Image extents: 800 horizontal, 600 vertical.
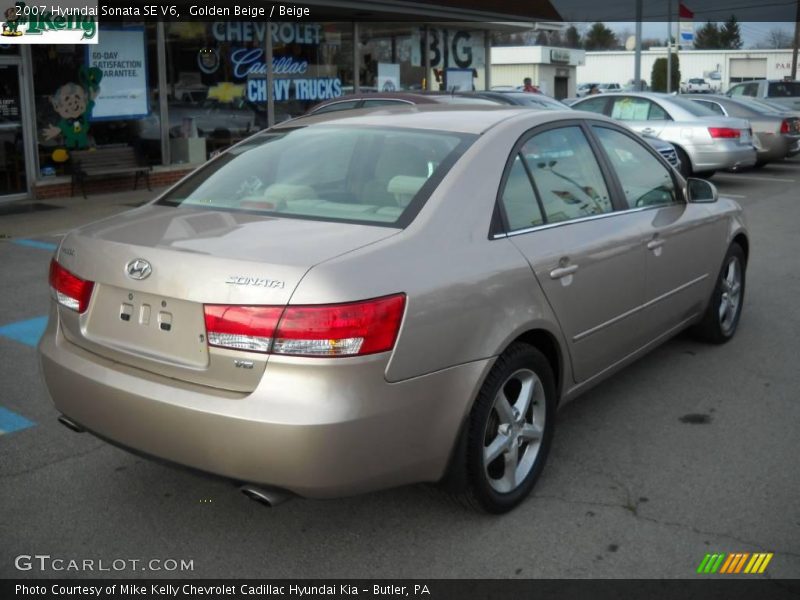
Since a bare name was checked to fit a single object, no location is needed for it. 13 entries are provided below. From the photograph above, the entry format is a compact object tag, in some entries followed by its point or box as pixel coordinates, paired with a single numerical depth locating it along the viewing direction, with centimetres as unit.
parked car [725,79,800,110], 2583
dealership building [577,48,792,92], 7869
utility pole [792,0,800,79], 4614
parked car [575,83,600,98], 6133
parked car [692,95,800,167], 1819
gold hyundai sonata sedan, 304
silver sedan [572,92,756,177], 1548
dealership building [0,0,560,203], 1334
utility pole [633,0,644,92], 2469
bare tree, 10644
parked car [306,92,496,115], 1218
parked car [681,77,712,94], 6369
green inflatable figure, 1359
